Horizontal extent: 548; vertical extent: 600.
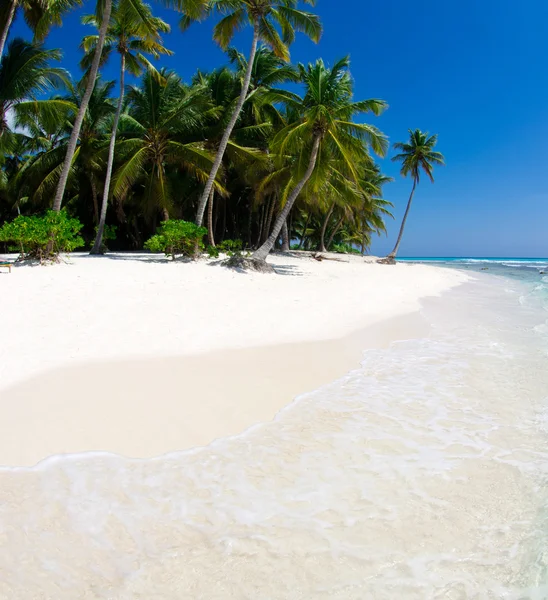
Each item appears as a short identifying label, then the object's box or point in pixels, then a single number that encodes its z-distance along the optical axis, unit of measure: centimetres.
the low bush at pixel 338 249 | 3741
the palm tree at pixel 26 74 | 1347
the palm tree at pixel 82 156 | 1930
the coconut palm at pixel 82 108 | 1166
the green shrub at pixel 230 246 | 1419
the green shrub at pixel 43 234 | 948
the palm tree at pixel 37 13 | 1178
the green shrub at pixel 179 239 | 1306
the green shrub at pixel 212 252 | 1377
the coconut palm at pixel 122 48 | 1448
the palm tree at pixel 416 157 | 3194
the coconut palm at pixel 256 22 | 1417
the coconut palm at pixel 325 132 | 1418
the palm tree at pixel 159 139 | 1731
